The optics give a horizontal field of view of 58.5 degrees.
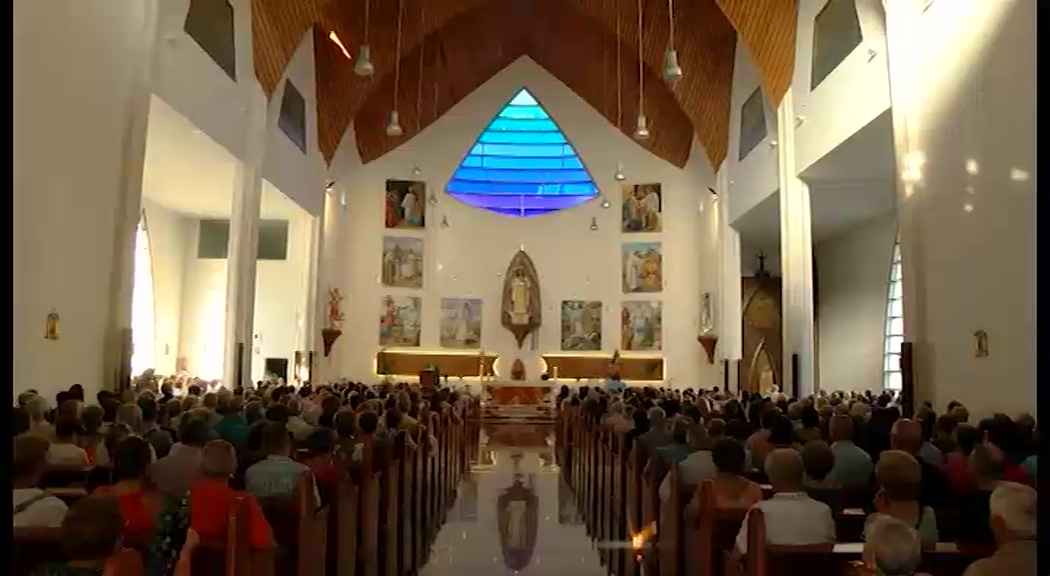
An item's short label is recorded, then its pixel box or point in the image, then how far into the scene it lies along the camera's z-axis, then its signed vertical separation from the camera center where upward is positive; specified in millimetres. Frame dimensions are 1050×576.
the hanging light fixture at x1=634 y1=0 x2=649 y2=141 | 16747 +6255
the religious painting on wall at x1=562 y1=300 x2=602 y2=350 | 25625 +357
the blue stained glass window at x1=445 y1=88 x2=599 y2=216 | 26359 +4820
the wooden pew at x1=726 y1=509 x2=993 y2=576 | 3818 -890
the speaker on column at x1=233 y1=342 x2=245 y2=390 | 16203 -502
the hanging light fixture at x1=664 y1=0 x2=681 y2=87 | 11695 +3410
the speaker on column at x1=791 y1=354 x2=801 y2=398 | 16047 -527
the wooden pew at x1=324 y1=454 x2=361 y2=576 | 5586 -1164
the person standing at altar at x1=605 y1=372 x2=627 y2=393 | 18644 -967
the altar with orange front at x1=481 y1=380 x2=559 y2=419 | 23938 -1433
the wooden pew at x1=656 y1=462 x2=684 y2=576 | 5812 -1223
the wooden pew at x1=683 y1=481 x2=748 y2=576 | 4848 -989
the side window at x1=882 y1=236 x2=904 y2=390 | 20562 +213
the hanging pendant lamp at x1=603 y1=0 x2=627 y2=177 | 23484 +6279
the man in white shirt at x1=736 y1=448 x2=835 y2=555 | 4086 -780
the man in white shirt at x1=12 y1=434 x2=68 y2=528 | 3637 -669
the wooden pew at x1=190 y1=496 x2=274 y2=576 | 3869 -907
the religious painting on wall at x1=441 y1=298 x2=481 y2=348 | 25562 +416
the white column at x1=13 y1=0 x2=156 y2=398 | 9117 +1701
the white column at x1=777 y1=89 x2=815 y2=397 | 16109 +1438
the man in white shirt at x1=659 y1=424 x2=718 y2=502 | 5949 -840
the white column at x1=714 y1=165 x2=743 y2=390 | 22484 +1250
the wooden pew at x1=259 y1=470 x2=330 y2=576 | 4699 -947
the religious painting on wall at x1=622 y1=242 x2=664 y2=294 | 25672 +1953
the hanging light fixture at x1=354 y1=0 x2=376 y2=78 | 13016 +3798
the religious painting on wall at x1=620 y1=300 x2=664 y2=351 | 25422 +309
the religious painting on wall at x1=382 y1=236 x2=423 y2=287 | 25516 +2051
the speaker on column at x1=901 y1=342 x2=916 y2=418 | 11398 -502
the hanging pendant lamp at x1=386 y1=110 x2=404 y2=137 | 16364 +3657
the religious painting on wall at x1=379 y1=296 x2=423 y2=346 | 25328 +409
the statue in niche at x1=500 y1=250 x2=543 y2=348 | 25328 +1065
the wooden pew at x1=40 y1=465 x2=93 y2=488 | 5152 -776
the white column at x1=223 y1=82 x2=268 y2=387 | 16344 +1719
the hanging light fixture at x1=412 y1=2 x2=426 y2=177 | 21141 +6417
